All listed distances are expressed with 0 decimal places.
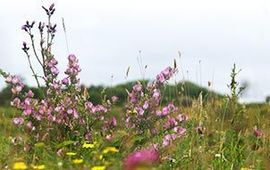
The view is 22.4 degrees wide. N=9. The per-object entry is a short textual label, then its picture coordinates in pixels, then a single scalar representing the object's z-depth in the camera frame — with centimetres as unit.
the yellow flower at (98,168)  369
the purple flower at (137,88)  608
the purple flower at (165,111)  613
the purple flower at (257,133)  734
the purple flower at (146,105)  599
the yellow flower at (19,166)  353
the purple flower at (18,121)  604
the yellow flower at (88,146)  532
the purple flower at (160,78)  612
